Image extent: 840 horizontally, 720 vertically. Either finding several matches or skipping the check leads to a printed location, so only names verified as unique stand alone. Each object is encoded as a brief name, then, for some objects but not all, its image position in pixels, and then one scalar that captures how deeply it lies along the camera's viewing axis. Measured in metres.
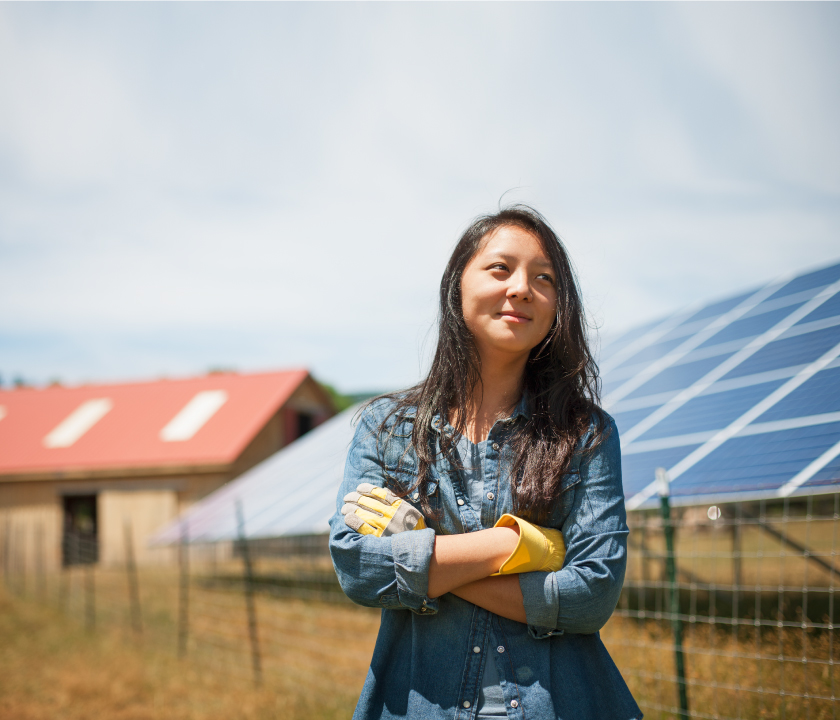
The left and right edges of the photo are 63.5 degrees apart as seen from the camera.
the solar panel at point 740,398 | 4.03
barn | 17.77
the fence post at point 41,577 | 13.07
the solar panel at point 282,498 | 7.26
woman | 1.60
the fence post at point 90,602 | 9.80
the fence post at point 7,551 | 16.70
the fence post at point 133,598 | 8.83
